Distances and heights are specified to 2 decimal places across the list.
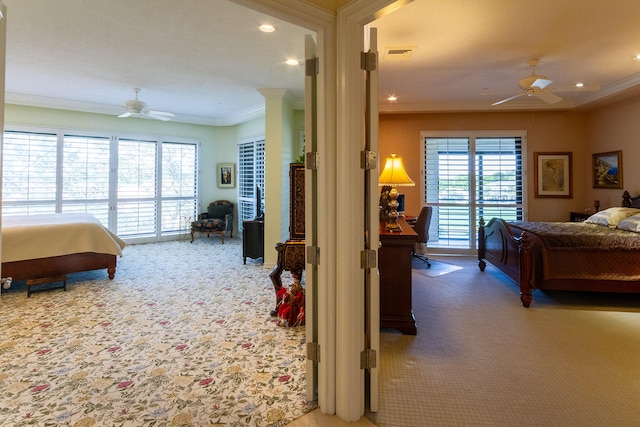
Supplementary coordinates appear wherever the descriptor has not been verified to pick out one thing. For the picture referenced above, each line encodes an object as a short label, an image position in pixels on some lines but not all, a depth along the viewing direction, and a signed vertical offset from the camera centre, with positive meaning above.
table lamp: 3.82 +0.48
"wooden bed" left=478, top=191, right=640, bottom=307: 3.42 -0.51
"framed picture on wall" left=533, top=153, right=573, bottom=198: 5.89 +0.71
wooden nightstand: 5.48 -0.02
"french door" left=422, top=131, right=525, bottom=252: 6.01 +0.61
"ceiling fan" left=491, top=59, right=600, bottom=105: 3.69 +1.46
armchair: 7.23 -0.10
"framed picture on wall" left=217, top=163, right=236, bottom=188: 7.94 +0.97
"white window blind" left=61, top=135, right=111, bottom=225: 6.35 +0.81
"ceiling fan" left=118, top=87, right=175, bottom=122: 5.18 +1.70
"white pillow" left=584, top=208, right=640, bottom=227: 4.17 -0.02
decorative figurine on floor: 3.07 -0.86
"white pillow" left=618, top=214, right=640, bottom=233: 3.73 -0.11
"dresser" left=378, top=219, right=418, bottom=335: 2.84 -0.57
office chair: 5.23 -0.13
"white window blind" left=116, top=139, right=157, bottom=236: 6.91 +0.61
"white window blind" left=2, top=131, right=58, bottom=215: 5.82 +0.78
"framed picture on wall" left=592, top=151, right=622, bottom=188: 5.16 +0.73
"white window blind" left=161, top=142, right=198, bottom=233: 7.43 +0.70
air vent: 3.53 +1.77
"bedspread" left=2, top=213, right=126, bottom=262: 3.75 -0.26
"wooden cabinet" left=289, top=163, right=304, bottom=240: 2.92 +0.22
